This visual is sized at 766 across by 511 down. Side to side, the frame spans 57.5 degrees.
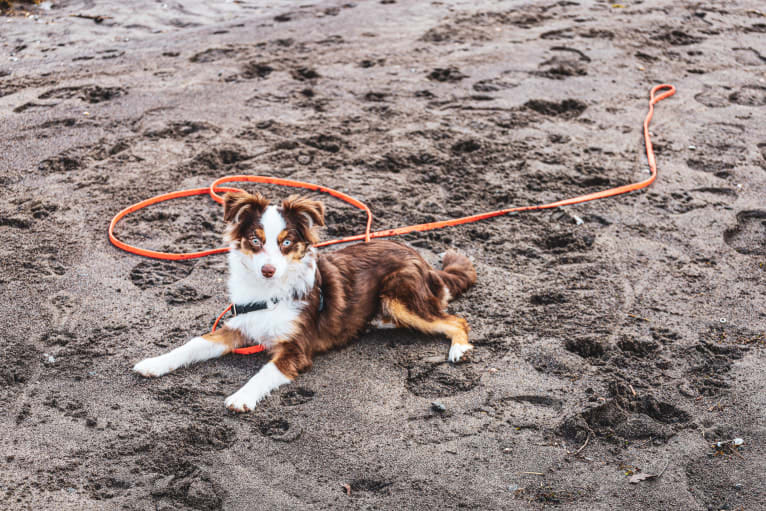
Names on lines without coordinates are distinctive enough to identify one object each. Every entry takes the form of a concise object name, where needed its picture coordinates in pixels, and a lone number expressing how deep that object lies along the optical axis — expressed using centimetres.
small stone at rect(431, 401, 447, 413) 395
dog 411
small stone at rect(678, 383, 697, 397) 402
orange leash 543
